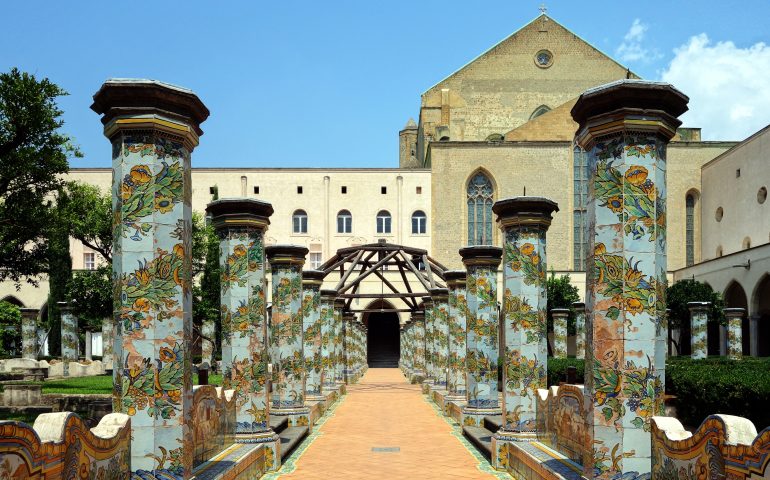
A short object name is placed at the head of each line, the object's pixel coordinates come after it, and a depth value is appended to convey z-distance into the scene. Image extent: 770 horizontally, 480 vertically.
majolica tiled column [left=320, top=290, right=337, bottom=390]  23.30
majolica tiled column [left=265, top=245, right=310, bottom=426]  14.83
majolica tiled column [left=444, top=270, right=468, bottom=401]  17.65
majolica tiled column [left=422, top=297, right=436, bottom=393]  24.10
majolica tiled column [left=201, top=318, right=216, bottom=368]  30.73
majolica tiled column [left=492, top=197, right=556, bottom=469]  11.06
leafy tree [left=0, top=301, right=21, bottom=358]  16.46
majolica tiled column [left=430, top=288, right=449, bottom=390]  21.71
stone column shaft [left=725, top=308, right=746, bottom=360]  29.84
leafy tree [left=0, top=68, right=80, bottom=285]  16.17
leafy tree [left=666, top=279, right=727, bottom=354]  37.28
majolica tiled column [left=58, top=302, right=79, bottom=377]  30.11
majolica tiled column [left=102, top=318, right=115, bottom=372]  30.66
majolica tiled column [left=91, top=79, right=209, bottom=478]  6.59
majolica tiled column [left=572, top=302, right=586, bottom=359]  31.73
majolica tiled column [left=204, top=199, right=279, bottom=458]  11.05
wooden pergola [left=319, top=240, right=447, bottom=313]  26.70
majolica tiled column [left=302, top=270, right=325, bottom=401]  18.73
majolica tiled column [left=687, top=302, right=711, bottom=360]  28.70
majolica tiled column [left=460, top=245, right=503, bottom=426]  14.32
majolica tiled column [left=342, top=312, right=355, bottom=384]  30.58
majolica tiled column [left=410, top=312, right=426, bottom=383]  30.27
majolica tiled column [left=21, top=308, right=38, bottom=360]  29.41
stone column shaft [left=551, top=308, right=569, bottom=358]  32.59
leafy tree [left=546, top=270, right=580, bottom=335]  40.81
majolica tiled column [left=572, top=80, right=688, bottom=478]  6.66
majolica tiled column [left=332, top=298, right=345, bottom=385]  26.18
